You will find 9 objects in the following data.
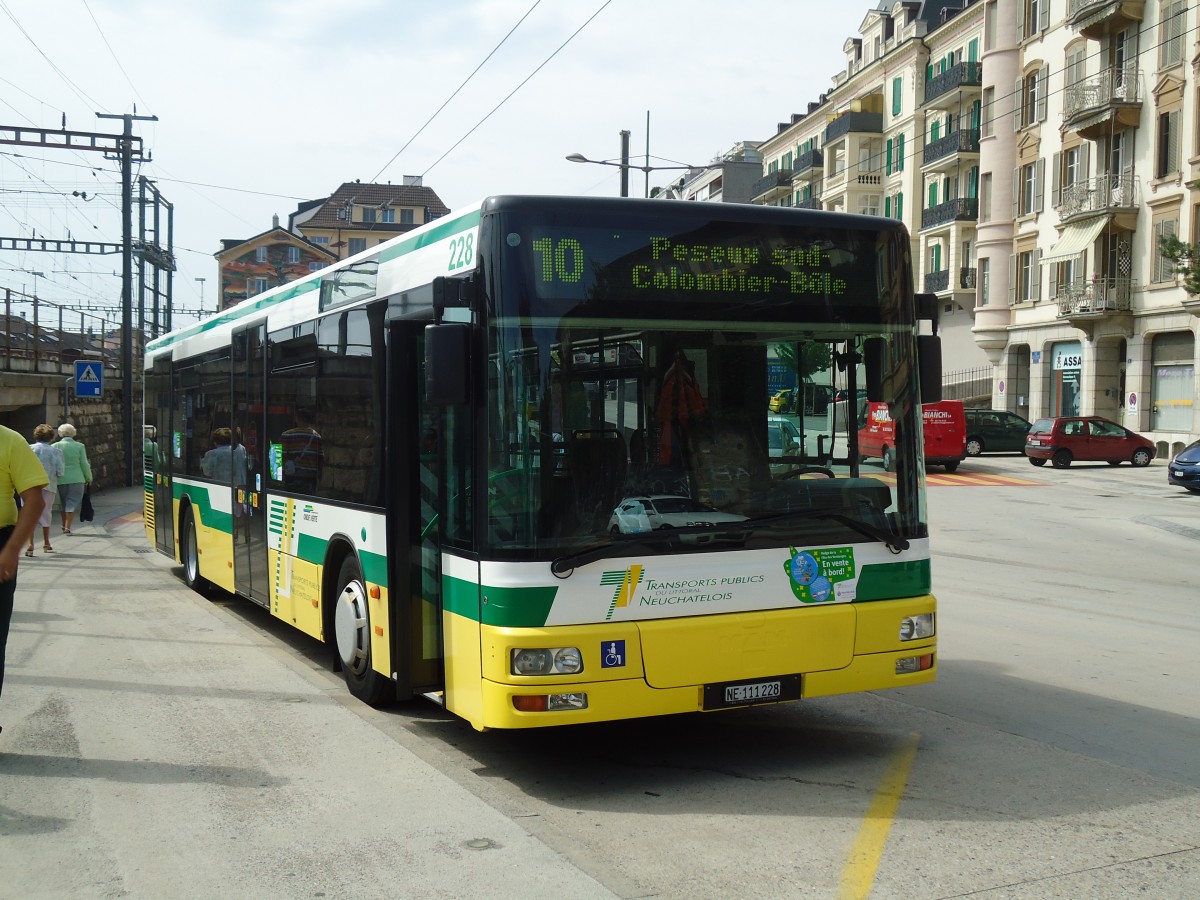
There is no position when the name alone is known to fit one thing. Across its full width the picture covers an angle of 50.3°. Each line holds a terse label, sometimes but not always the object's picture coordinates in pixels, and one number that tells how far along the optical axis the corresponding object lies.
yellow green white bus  5.77
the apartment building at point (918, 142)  54.94
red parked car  36.44
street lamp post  31.68
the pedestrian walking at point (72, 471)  19.83
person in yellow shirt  6.30
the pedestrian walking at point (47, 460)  18.11
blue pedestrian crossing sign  27.25
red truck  32.88
